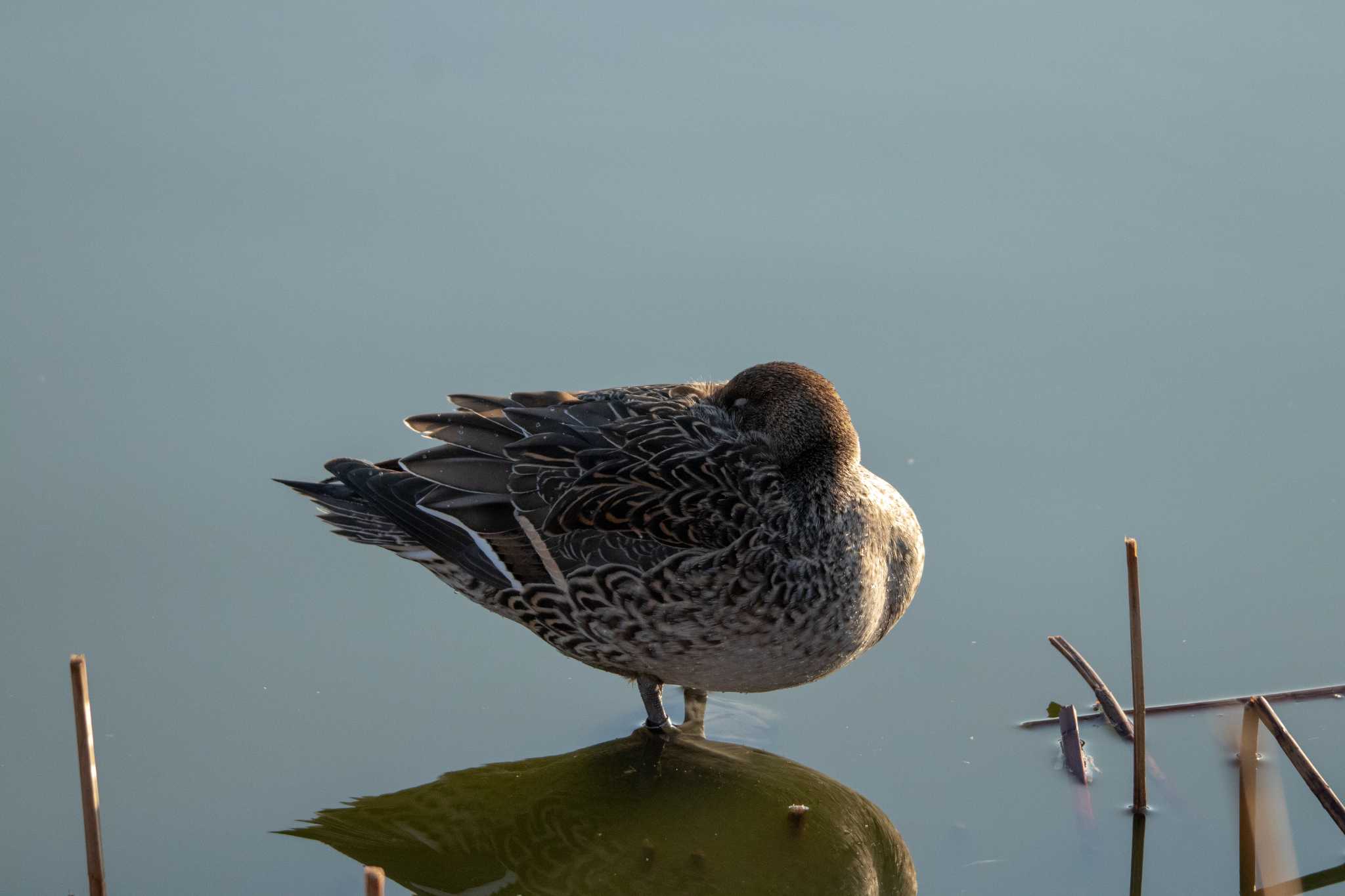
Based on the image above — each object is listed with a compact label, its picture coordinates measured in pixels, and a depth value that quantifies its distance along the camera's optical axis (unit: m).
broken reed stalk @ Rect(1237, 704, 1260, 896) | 7.55
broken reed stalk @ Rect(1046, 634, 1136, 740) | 8.63
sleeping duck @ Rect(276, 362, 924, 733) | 8.62
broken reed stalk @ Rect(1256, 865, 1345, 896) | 7.60
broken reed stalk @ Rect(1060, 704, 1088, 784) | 8.39
